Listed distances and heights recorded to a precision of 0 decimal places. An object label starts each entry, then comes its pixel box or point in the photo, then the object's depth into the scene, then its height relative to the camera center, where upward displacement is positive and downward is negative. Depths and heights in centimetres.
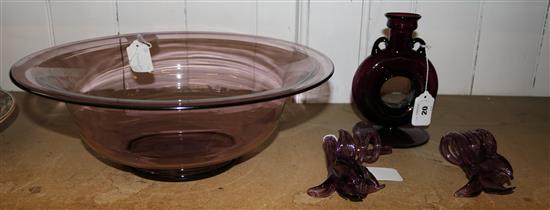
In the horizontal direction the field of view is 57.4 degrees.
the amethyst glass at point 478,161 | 73 -27
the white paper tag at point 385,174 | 77 -29
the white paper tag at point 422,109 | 85 -21
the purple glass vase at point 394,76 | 89 -16
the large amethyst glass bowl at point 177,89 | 69 -18
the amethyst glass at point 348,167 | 71 -27
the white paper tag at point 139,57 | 93 -14
